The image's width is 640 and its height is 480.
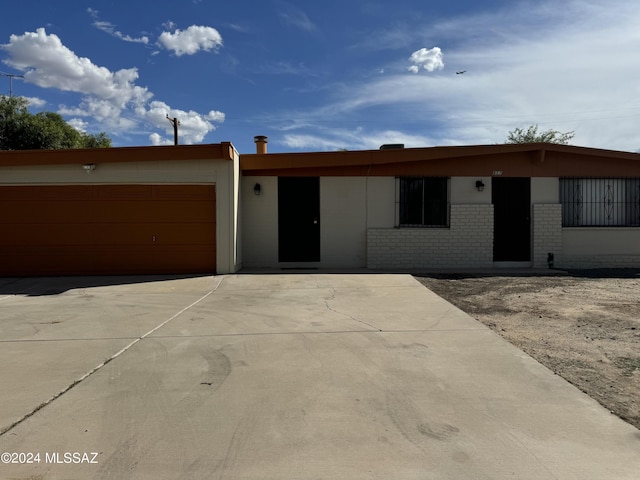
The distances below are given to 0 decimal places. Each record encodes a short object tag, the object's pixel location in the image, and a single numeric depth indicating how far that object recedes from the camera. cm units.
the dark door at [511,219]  1291
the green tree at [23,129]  2808
